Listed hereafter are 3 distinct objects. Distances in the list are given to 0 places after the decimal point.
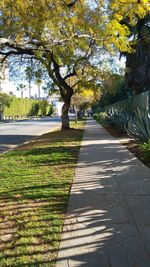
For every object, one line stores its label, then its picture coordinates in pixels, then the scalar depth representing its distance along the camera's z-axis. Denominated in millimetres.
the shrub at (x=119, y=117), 12547
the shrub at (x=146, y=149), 6938
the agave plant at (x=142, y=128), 7127
